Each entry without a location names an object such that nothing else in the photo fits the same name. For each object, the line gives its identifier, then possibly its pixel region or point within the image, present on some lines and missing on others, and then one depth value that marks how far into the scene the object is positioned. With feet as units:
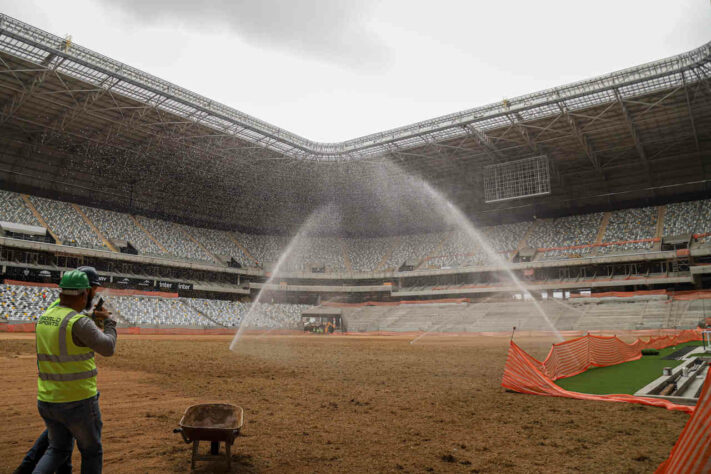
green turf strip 37.22
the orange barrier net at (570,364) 32.30
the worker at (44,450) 13.51
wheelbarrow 17.11
